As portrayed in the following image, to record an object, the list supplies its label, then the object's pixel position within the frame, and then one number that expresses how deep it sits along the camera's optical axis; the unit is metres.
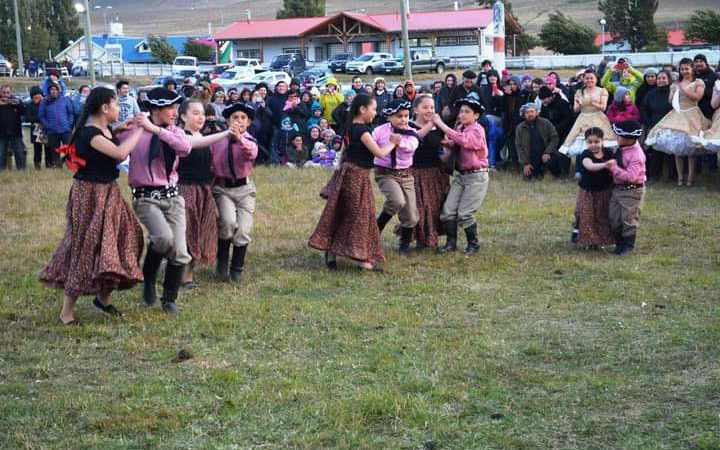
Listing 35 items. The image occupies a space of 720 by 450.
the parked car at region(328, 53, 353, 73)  55.03
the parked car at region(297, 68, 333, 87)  42.30
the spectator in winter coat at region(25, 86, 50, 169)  19.12
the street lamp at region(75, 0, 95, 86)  33.25
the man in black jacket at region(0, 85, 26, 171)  18.70
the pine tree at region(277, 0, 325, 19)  83.25
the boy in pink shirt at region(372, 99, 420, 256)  10.30
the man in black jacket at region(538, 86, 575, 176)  16.56
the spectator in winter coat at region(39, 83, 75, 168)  18.86
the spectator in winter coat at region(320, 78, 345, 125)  19.90
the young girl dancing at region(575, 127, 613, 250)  10.84
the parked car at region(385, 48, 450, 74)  52.57
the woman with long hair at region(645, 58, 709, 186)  15.10
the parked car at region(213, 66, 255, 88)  45.57
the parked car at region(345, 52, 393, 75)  53.19
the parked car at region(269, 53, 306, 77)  55.39
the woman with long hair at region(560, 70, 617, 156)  15.58
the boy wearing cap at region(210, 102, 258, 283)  9.61
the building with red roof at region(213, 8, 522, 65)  68.00
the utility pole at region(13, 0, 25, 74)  59.72
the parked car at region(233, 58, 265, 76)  53.08
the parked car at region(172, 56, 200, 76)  58.82
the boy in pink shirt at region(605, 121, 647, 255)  10.67
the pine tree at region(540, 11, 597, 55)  65.75
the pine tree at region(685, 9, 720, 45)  61.66
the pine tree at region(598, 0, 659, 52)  68.38
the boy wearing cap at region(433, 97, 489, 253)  10.81
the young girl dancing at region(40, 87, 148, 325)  7.84
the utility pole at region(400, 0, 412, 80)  25.64
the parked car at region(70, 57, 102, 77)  60.72
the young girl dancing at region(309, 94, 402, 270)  10.08
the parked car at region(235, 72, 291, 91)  43.75
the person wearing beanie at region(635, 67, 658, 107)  16.17
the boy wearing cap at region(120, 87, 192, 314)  8.18
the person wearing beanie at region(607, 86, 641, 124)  15.86
